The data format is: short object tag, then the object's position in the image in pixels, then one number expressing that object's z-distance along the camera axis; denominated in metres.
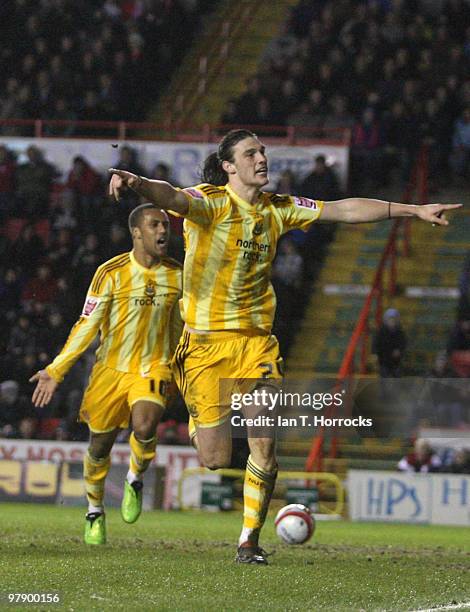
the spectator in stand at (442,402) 15.55
